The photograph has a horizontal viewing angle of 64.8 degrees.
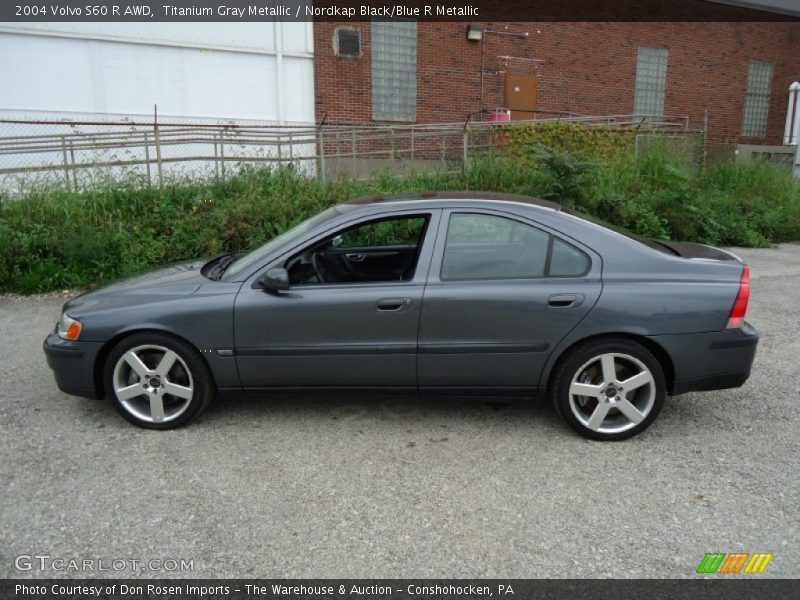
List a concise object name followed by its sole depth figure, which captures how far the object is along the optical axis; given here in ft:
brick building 56.49
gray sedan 11.98
